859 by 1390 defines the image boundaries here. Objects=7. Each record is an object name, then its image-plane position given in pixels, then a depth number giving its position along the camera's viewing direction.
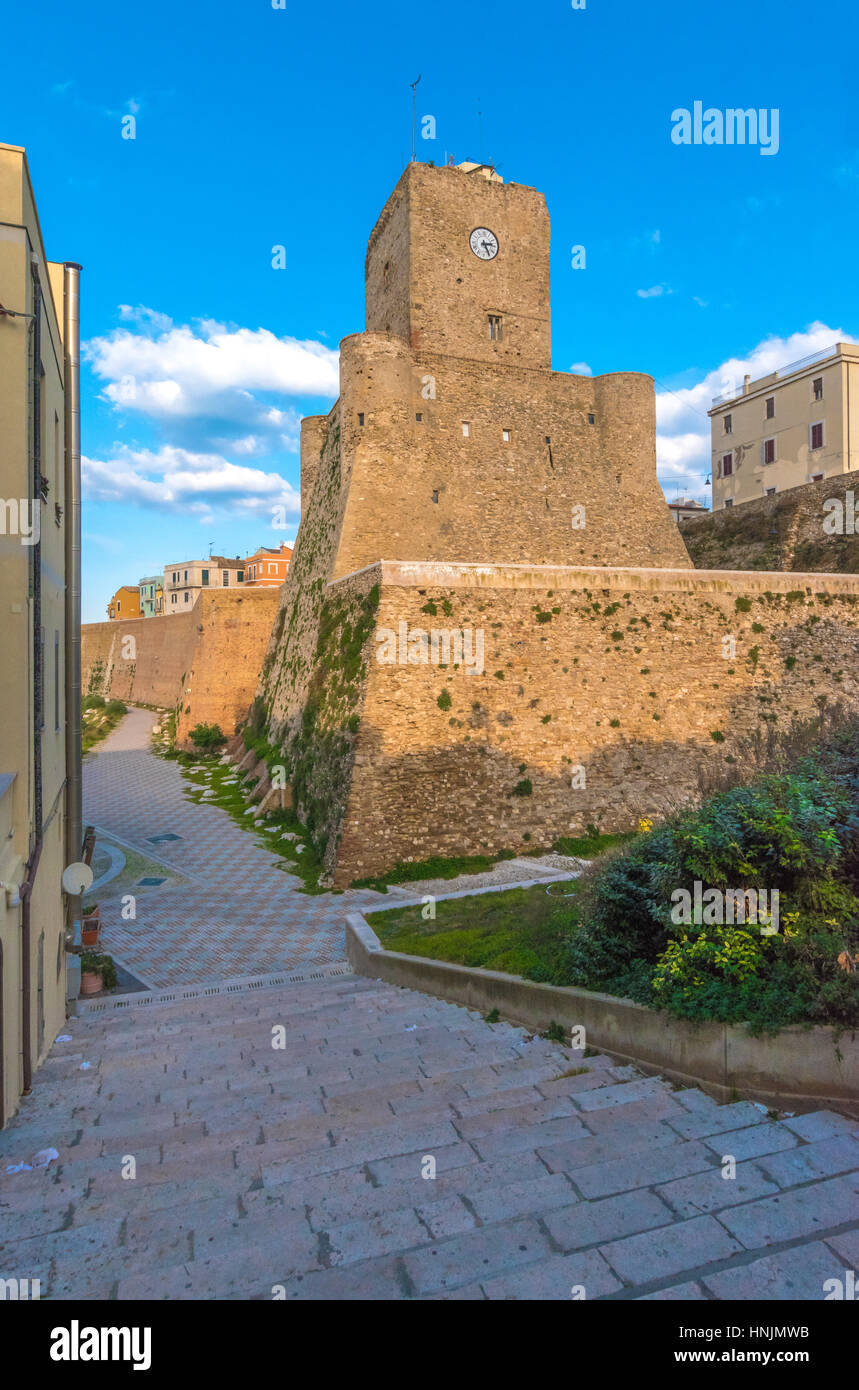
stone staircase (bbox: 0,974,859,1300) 3.04
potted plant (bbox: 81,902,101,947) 10.15
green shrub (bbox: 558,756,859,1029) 4.71
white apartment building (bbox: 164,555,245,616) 66.62
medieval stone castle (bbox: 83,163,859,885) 14.34
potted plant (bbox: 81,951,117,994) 9.12
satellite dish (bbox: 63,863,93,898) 8.49
